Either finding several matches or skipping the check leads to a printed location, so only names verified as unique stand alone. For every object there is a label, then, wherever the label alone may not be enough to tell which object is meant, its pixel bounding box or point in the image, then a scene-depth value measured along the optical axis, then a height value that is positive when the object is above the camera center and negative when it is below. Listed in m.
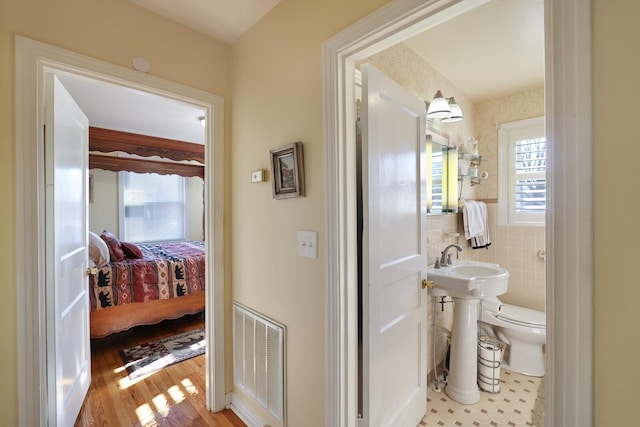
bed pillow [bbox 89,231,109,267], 2.72 -0.38
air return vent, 1.55 -0.88
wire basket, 2.08 -1.15
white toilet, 2.25 -0.99
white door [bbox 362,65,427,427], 1.29 -0.21
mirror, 2.19 +0.30
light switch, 1.34 -0.15
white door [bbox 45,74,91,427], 1.34 -0.23
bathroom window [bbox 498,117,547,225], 2.71 +0.40
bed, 2.74 -0.68
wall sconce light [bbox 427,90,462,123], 1.99 +0.74
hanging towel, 2.48 -0.10
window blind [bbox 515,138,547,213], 2.72 +0.37
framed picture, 1.40 +0.22
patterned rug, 2.44 -1.33
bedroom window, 4.95 +0.12
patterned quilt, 2.71 -0.69
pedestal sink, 1.90 -0.87
